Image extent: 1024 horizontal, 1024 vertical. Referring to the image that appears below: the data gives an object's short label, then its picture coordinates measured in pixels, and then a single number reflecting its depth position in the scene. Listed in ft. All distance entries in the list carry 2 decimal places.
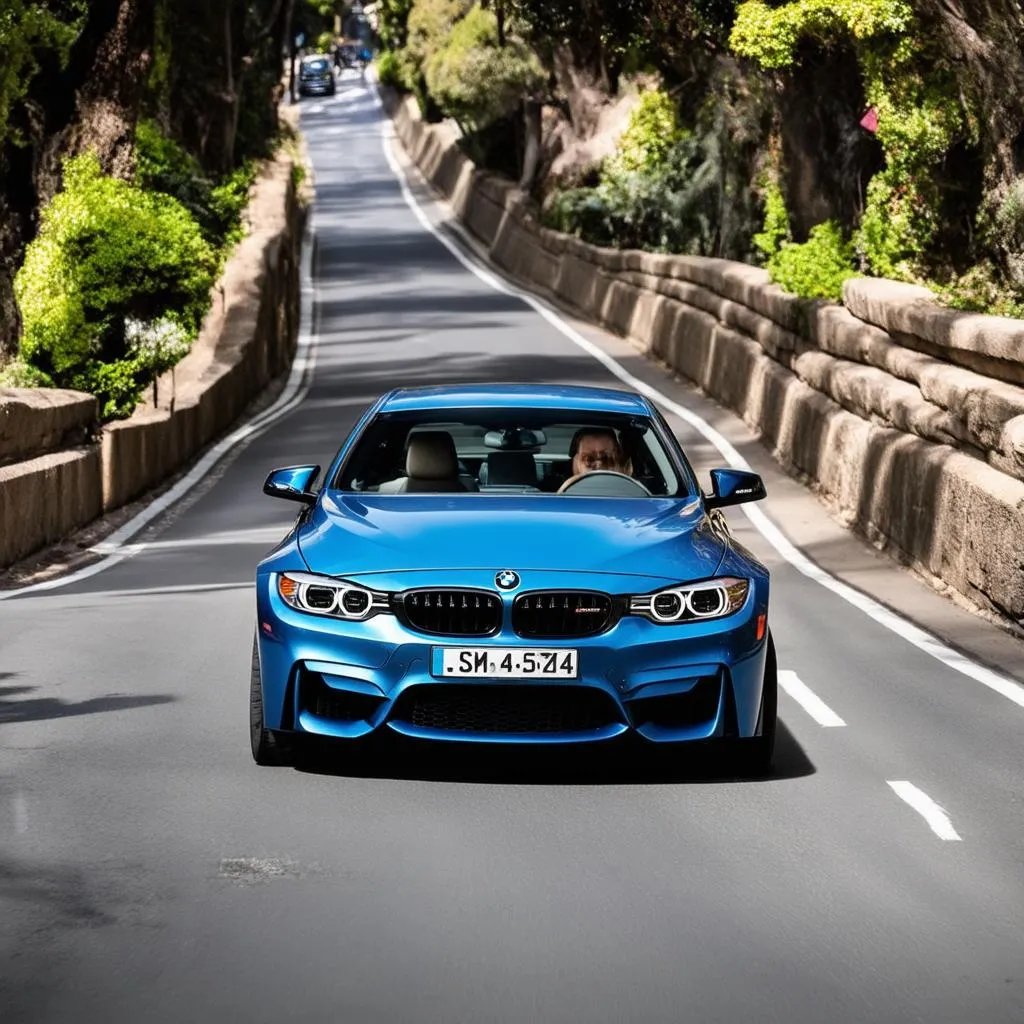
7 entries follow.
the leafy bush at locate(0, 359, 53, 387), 84.23
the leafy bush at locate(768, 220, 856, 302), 85.81
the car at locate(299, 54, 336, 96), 427.74
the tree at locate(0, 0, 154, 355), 89.25
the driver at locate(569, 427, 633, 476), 31.71
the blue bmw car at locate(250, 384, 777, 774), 25.36
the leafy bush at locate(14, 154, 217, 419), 85.87
